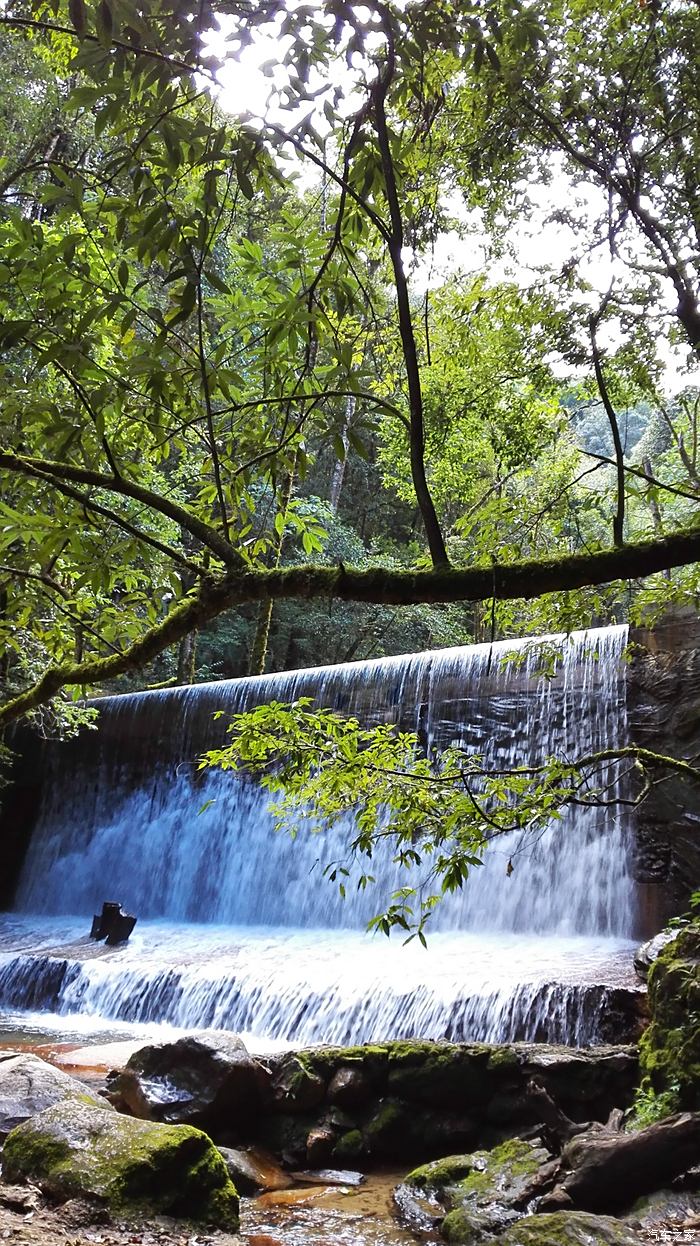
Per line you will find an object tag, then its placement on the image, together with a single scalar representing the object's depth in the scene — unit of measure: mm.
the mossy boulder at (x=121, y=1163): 3898
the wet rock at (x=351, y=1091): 5844
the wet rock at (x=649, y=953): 6391
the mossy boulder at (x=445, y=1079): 5652
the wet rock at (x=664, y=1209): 3922
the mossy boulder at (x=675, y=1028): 4840
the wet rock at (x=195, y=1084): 5684
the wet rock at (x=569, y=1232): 3553
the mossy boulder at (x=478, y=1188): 4320
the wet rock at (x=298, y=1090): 5855
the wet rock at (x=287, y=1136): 5562
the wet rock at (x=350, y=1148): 5543
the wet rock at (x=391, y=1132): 5598
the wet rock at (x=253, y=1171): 5074
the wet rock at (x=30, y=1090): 5129
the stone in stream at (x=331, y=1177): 5238
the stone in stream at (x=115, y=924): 11414
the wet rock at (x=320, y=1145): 5523
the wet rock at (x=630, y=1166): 4211
